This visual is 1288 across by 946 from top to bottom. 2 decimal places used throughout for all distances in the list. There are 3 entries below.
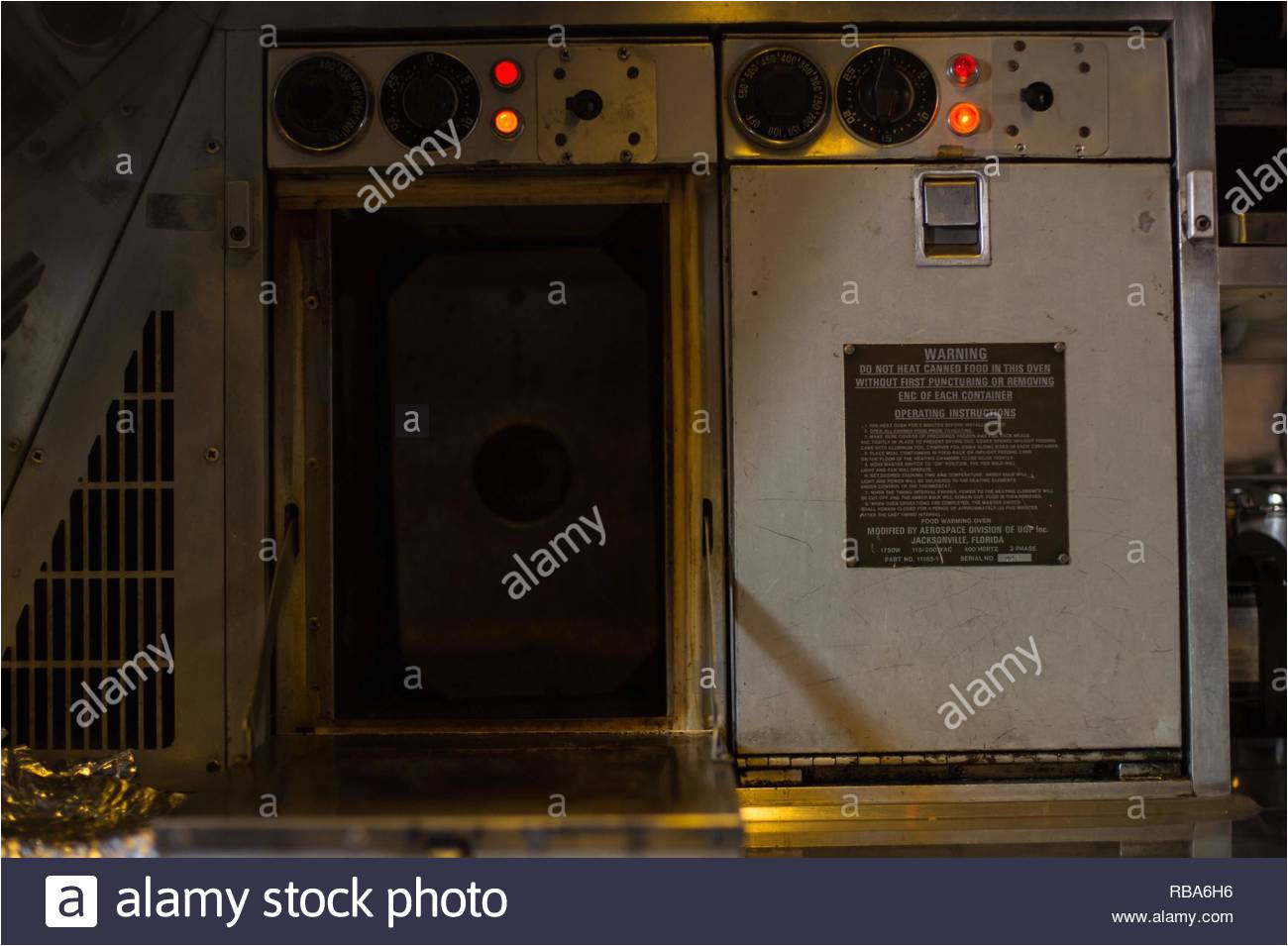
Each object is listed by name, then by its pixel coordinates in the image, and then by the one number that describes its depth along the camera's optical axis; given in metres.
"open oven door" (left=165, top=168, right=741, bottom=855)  0.76
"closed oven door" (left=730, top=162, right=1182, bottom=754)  0.74
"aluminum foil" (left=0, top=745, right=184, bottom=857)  0.64
